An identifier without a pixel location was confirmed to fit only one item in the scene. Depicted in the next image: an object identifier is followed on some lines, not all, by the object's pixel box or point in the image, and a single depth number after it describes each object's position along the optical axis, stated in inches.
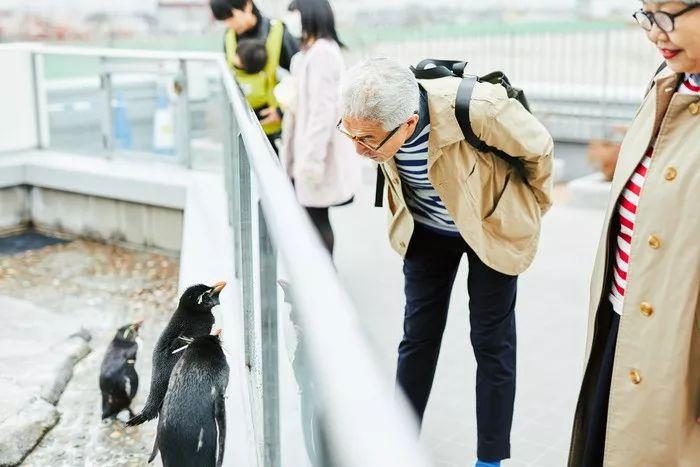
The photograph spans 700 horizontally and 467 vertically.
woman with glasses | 75.8
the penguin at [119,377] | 164.7
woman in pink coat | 184.2
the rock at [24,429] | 156.3
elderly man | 99.0
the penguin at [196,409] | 98.3
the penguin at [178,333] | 111.6
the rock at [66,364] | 181.0
